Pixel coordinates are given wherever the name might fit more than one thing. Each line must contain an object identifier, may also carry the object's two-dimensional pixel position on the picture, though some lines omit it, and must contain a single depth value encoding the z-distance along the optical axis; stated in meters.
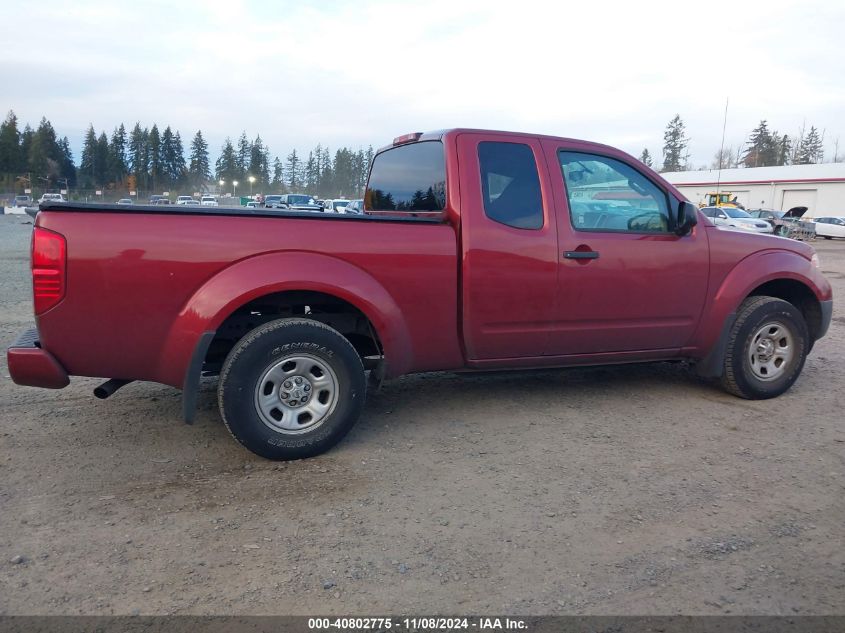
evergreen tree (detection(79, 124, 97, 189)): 100.19
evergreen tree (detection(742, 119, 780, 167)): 83.12
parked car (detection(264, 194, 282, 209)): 38.56
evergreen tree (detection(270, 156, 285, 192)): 120.63
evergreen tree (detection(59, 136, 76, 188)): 94.16
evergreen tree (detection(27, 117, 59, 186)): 86.69
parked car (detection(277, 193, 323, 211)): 37.09
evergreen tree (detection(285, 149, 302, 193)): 123.76
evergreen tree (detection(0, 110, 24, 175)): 84.38
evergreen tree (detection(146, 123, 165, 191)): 100.62
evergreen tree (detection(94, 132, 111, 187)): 99.88
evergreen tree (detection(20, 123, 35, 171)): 88.06
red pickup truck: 3.49
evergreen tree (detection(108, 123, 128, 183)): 101.00
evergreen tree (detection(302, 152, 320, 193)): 119.94
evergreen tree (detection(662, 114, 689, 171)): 93.06
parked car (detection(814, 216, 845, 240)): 33.31
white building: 46.97
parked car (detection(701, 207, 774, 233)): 28.09
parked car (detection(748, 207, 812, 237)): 30.91
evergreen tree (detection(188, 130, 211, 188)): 112.69
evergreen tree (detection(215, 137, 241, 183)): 113.12
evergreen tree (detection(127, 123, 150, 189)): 102.19
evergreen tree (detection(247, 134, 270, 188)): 112.62
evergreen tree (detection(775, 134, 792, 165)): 82.12
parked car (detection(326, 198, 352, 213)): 35.36
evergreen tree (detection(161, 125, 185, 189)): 102.62
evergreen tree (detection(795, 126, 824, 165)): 86.50
